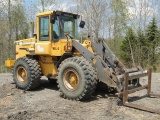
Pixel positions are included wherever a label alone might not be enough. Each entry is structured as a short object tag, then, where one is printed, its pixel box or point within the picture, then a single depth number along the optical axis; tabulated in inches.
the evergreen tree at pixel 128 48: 603.9
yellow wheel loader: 187.1
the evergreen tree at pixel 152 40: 598.4
